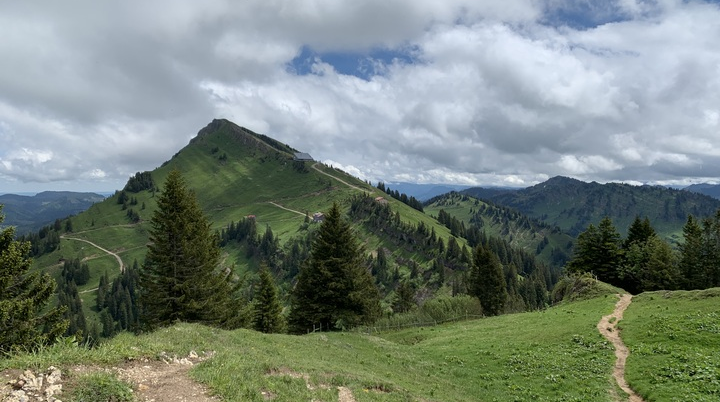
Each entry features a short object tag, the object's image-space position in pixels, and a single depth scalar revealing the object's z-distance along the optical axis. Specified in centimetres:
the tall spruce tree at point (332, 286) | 4781
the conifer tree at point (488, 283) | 7719
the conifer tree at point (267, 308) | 5769
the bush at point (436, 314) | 5372
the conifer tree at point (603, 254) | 6744
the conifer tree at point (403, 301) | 9400
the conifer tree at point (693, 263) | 6312
